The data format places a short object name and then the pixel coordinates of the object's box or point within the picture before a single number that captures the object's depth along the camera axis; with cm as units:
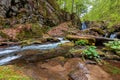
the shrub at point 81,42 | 534
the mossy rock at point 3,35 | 614
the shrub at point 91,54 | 359
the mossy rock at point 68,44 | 529
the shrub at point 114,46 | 423
